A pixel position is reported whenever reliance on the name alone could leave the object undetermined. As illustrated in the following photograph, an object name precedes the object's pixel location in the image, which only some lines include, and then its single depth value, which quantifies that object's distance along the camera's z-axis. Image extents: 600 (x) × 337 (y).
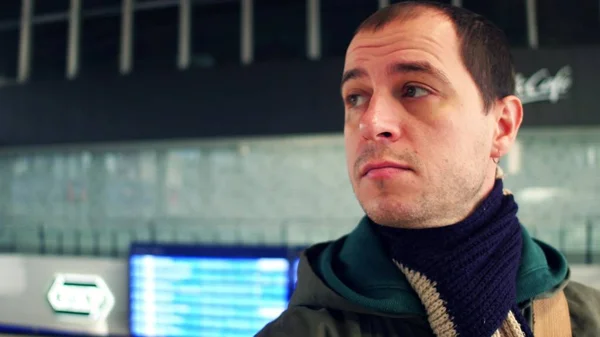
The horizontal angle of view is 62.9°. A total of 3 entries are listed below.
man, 1.00
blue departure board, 4.70
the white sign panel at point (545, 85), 6.28
